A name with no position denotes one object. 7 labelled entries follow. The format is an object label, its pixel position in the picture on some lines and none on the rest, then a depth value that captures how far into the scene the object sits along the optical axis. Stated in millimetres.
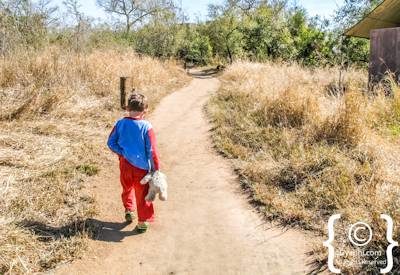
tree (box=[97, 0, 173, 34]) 28406
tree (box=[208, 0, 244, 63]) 25578
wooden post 9016
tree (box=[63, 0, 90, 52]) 11422
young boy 4203
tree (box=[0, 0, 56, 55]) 9570
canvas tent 9977
